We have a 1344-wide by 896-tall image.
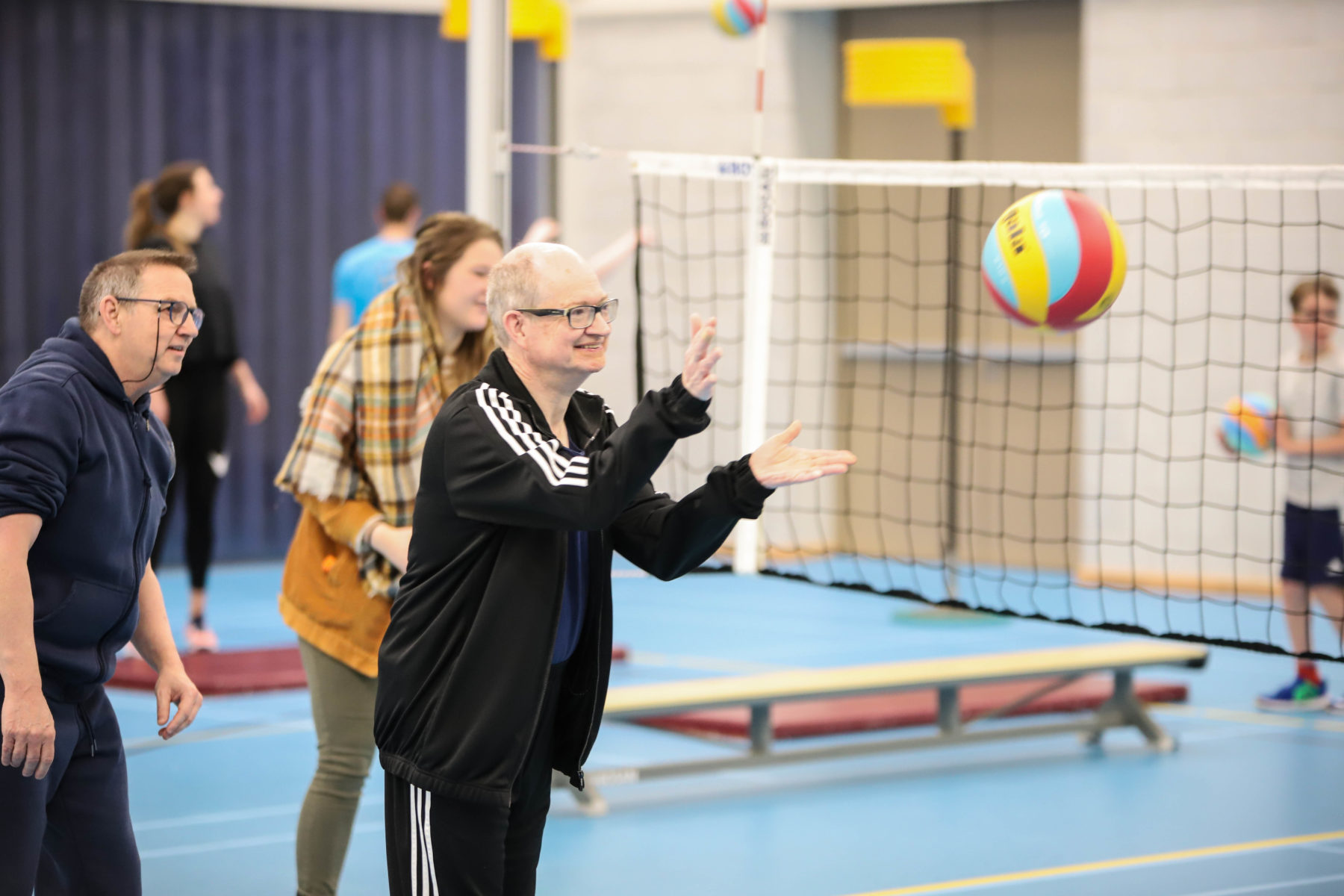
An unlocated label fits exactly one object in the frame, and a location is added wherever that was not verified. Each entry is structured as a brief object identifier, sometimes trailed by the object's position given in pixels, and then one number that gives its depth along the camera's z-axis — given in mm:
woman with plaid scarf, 6457
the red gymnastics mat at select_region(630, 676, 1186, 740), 11008
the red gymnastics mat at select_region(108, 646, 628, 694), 11719
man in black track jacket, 4516
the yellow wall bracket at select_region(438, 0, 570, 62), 13664
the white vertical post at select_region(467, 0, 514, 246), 8953
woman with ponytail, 12422
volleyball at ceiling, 12914
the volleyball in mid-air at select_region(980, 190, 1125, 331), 7672
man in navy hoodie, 4879
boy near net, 11617
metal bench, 9539
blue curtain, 17328
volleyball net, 16234
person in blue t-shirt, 13102
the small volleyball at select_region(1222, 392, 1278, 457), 12118
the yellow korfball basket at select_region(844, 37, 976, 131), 14094
